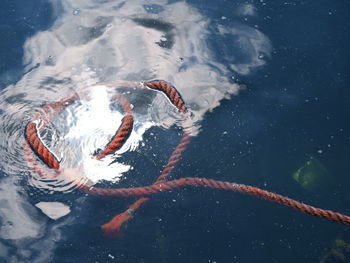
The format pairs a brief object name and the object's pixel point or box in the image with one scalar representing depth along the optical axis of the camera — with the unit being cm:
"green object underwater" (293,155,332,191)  269
